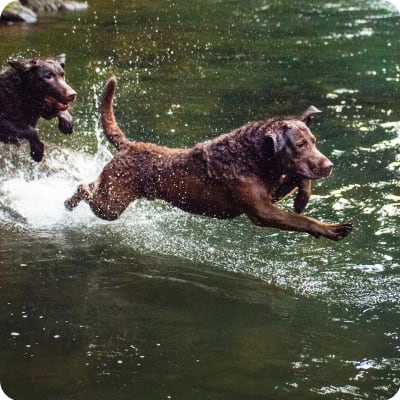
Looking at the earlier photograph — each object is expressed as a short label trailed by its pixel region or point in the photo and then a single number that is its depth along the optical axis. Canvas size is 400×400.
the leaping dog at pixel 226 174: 3.59
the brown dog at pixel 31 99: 4.44
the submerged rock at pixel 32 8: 6.28
